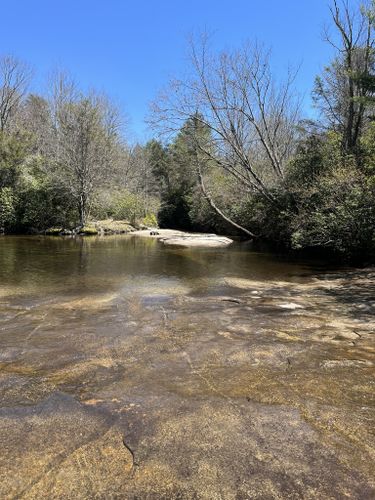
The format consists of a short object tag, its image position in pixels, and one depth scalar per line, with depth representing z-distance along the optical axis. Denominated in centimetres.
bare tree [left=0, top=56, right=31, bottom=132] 3547
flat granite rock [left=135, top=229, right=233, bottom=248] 2216
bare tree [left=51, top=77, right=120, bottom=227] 2633
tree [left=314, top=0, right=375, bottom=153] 1805
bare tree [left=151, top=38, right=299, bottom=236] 2003
